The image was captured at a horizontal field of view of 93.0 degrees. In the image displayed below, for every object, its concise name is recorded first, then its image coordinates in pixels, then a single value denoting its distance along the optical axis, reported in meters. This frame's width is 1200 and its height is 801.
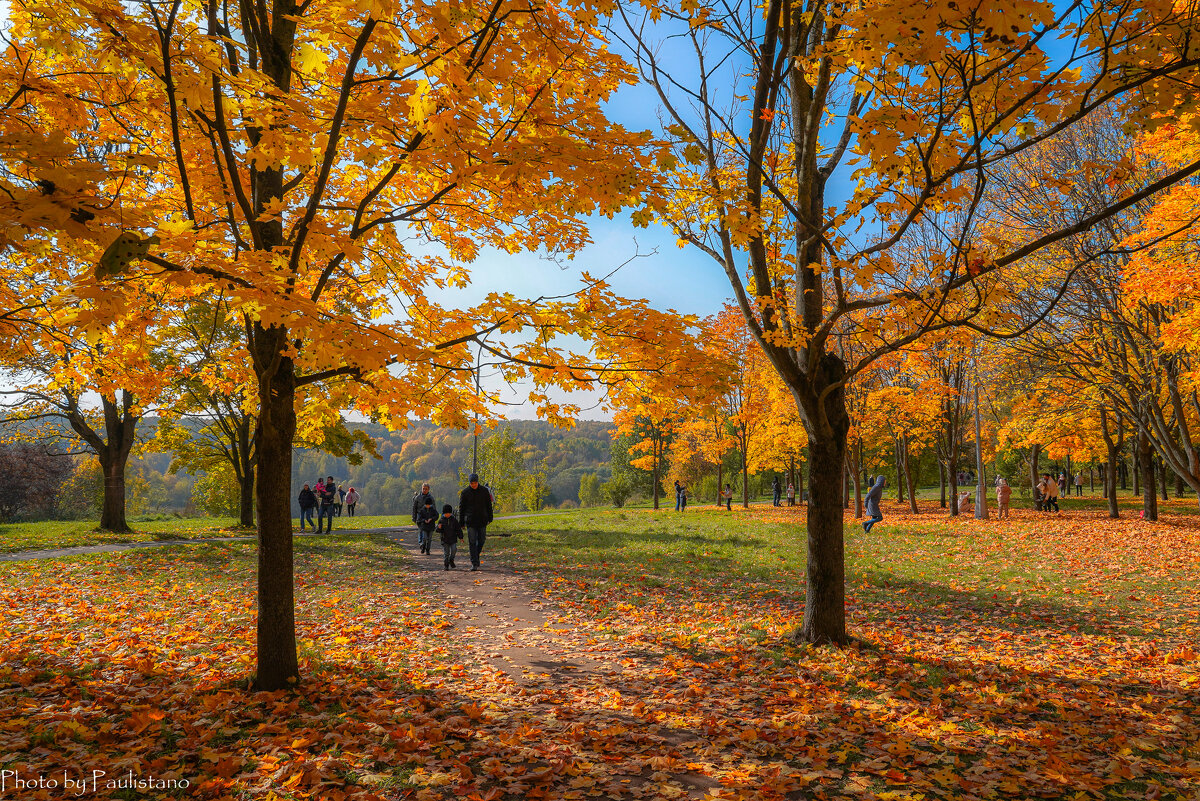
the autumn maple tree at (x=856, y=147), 3.65
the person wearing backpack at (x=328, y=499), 18.59
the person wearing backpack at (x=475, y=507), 11.08
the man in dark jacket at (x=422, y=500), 14.56
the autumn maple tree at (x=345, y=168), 3.90
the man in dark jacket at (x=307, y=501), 18.28
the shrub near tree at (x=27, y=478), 28.97
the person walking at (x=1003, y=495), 19.95
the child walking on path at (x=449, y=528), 11.61
